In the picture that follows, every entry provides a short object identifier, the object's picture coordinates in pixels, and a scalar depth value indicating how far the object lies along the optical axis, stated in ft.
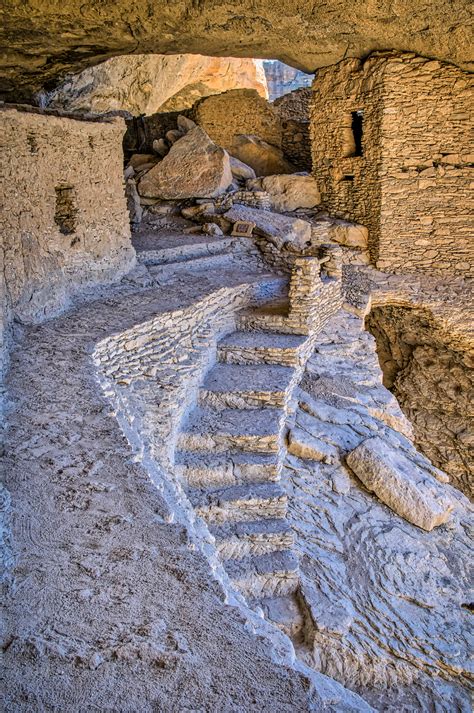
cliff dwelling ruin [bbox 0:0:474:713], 9.66
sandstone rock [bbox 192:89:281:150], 45.03
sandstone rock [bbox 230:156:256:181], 40.47
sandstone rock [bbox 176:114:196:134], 41.98
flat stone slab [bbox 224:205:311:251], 32.99
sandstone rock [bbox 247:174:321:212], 38.14
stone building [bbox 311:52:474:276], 31.22
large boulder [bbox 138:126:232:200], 37.27
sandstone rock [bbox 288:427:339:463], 21.11
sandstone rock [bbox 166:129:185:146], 41.11
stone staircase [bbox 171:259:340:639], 16.53
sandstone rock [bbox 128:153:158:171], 41.06
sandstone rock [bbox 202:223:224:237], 34.19
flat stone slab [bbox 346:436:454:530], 20.42
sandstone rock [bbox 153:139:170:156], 41.34
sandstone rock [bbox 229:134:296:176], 44.70
